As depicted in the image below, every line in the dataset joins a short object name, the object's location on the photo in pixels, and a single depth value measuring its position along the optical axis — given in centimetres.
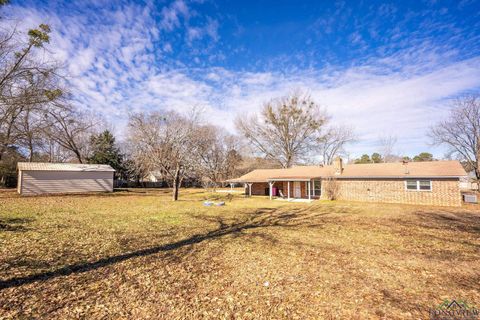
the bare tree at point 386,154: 4494
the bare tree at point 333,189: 2144
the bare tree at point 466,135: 2838
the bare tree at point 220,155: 4044
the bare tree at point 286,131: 3291
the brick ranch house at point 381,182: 1722
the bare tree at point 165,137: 1994
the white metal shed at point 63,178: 2208
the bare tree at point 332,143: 3454
